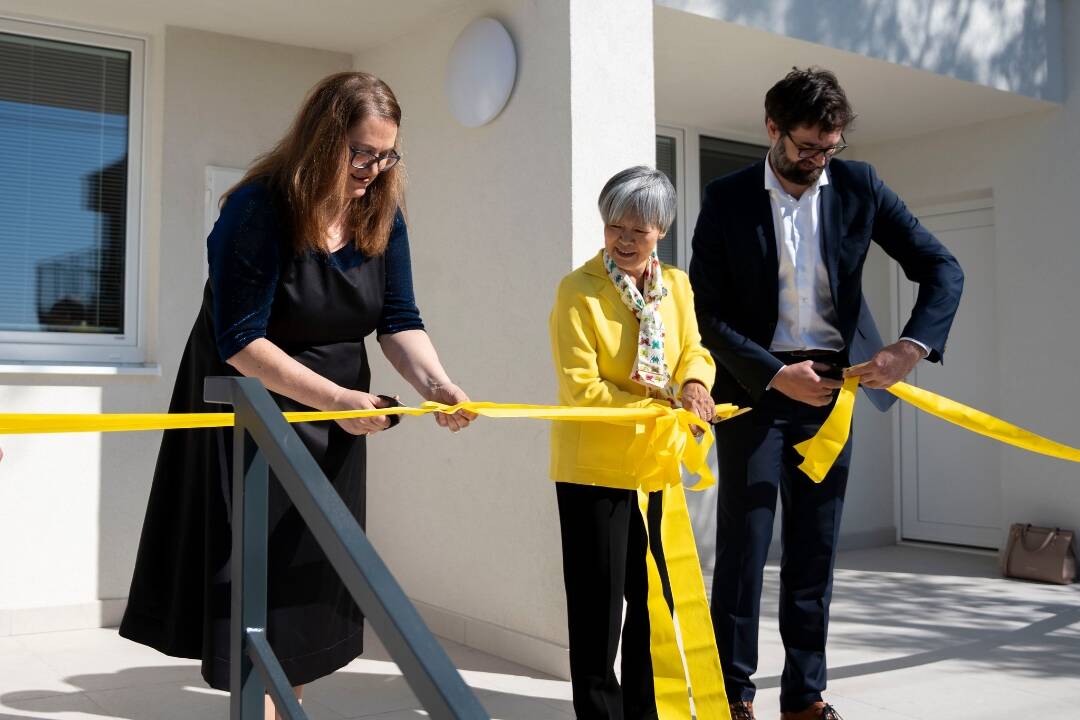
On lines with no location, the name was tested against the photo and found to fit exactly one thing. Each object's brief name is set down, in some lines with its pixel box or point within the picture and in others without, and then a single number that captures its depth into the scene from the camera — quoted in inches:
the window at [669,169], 270.9
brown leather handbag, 247.1
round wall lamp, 174.6
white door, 288.4
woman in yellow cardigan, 112.7
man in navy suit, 122.1
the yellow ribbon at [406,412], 82.5
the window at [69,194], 197.5
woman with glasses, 95.4
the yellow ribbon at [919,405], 120.9
